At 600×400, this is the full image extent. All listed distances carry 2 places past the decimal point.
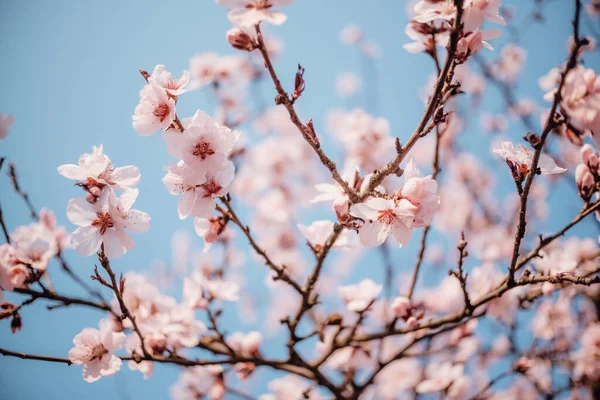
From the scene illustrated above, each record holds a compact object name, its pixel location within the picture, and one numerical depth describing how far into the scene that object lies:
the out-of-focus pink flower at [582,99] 0.59
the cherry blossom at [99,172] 0.60
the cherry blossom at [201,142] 0.60
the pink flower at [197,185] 0.60
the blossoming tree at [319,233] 0.59
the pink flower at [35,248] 0.64
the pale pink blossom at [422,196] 0.59
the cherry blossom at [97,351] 0.64
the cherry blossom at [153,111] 0.60
